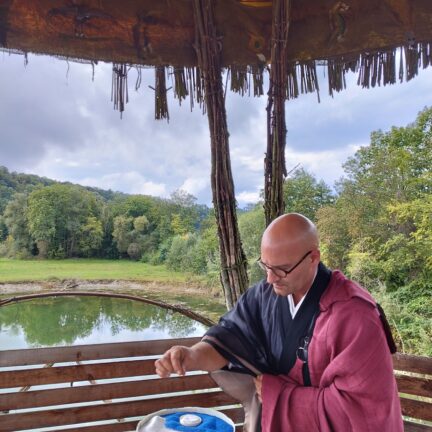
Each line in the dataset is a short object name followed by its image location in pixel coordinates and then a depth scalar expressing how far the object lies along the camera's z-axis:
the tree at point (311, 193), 7.30
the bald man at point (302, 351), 1.00
